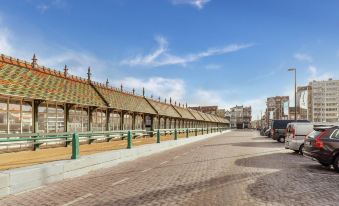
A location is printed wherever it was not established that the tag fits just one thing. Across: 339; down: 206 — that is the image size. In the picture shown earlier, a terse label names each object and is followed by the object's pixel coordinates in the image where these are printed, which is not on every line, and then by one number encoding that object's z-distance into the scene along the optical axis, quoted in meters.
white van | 20.28
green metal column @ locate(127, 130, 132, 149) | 18.00
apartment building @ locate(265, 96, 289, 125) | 55.92
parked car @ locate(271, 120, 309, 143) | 34.66
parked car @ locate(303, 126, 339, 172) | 12.73
